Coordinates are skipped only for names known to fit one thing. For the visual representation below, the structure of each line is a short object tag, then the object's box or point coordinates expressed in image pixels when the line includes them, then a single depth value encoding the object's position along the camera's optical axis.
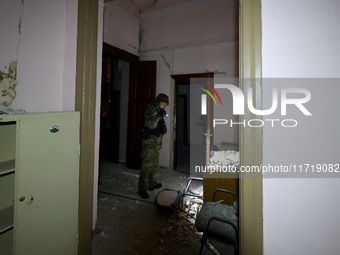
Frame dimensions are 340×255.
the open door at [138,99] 4.50
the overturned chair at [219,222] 1.47
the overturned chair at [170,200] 2.56
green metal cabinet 1.26
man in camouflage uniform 3.12
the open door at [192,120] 6.28
